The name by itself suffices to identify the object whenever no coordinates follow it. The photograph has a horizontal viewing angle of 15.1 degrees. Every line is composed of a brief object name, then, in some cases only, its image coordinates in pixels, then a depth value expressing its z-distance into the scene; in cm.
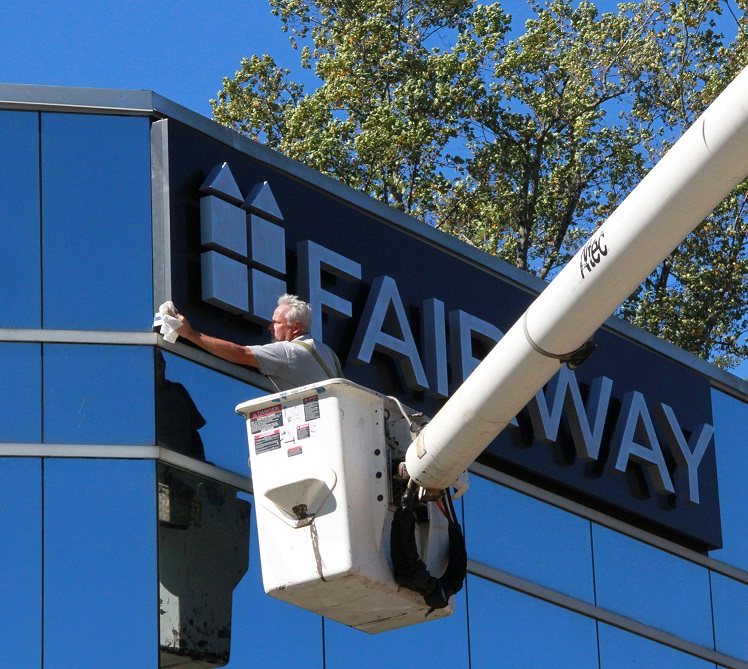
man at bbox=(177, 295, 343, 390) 1481
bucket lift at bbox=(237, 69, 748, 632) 772
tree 5247
